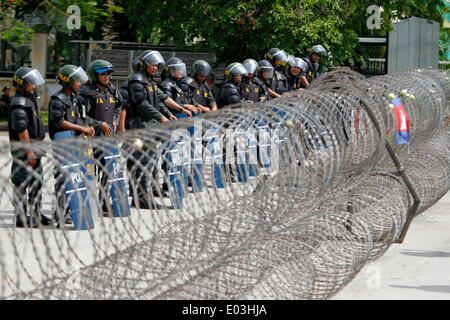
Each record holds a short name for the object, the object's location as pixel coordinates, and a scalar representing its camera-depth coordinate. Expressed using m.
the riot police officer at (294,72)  15.96
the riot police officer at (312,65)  16.44
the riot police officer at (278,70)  15.61
